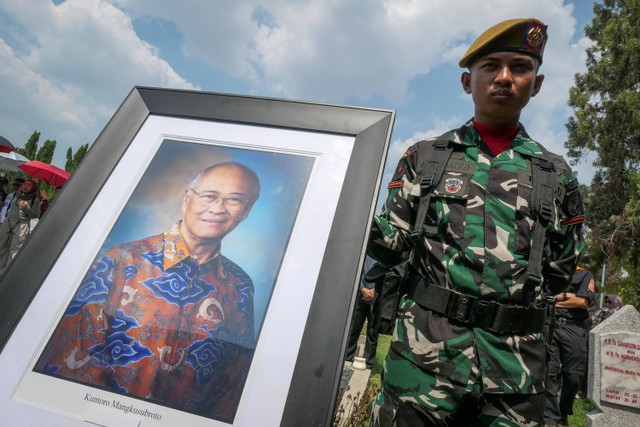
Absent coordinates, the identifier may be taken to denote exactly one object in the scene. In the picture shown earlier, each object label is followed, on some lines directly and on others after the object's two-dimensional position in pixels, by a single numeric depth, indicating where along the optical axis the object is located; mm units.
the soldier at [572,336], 4340
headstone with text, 3775
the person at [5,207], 5828
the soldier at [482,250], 1246
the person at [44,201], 7203
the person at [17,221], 5352
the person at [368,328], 5059
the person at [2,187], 7159
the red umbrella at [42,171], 9281
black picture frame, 808
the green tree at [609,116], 11477
